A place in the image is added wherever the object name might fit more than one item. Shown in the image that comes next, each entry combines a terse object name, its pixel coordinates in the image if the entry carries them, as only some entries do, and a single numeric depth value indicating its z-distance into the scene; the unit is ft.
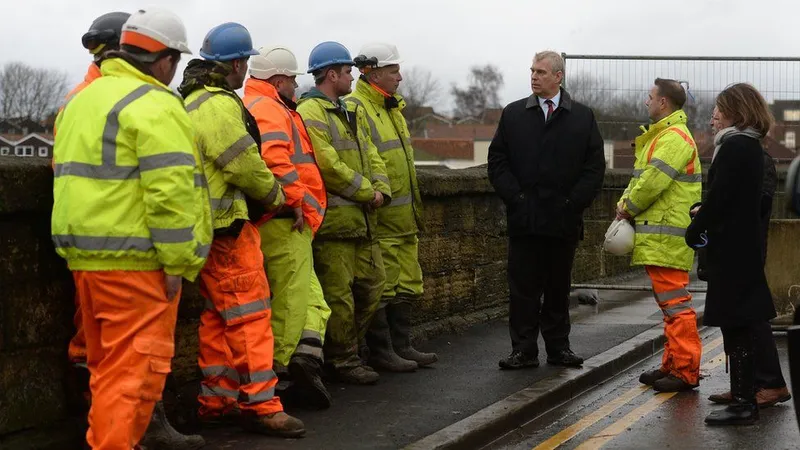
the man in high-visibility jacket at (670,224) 29.99
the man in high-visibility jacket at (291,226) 24.45
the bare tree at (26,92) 190.39
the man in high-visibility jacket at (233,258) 22.39
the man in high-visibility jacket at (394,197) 30.01
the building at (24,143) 139.03
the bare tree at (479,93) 364.38
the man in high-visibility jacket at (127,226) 18.49
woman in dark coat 25.58
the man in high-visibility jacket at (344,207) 27.22
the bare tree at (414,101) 335.26
